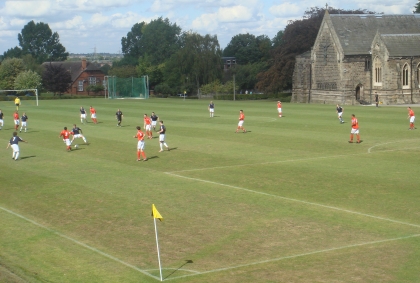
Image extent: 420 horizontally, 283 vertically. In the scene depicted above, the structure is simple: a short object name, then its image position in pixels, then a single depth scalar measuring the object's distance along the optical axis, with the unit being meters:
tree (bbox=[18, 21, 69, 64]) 197.25
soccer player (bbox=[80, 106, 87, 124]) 54.16
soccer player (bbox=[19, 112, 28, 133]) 48.56
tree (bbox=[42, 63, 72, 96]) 124.00
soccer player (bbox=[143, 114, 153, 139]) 42.17
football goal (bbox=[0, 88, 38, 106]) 118.50
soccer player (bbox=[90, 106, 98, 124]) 55.19
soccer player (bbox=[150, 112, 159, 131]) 44.88
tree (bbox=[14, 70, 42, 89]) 119.00
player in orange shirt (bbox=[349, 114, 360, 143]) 36.44
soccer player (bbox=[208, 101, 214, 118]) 57.47
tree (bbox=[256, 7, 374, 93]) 94.19
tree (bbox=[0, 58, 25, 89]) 127.00
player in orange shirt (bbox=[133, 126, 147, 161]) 31.36
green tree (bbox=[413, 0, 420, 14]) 124.78
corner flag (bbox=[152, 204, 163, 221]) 14.45
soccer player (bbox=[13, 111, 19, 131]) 48.72
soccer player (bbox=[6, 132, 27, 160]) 33.07
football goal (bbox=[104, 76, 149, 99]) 112.06
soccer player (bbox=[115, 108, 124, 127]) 51.15
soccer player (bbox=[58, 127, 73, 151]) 36.69
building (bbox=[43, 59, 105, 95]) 141.00
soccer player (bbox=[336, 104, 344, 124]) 48.42
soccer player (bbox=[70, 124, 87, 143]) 38.12
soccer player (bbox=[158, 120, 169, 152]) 34.66
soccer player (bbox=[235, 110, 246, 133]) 43.31
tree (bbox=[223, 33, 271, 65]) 155.01
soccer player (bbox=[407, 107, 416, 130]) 43.06
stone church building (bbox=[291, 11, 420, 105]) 75.75
